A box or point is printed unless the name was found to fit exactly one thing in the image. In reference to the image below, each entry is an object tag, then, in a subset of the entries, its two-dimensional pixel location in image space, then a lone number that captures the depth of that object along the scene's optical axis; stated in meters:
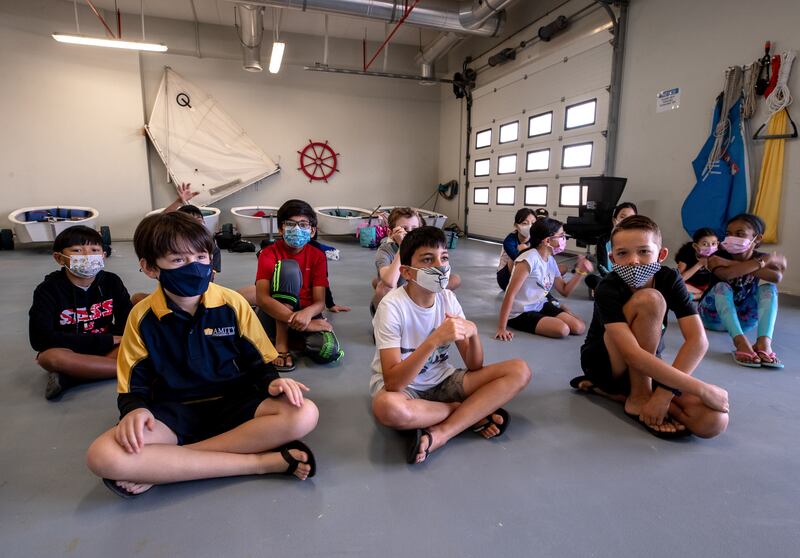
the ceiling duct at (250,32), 7.13
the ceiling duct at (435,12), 6.01
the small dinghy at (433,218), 8.36
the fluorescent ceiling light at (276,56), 6.31
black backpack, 7.07
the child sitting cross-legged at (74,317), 1.84
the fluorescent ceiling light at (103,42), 5.92
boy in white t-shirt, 1.38
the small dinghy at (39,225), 6.08
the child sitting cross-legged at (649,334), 1.49
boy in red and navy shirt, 2.23
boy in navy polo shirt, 1.22
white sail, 8.05
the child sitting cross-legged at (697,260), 2.67
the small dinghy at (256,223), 7.69
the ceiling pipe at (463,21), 6.34
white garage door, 5.92
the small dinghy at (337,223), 7.92
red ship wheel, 9.29
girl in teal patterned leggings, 2.29
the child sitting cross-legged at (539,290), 2.62
